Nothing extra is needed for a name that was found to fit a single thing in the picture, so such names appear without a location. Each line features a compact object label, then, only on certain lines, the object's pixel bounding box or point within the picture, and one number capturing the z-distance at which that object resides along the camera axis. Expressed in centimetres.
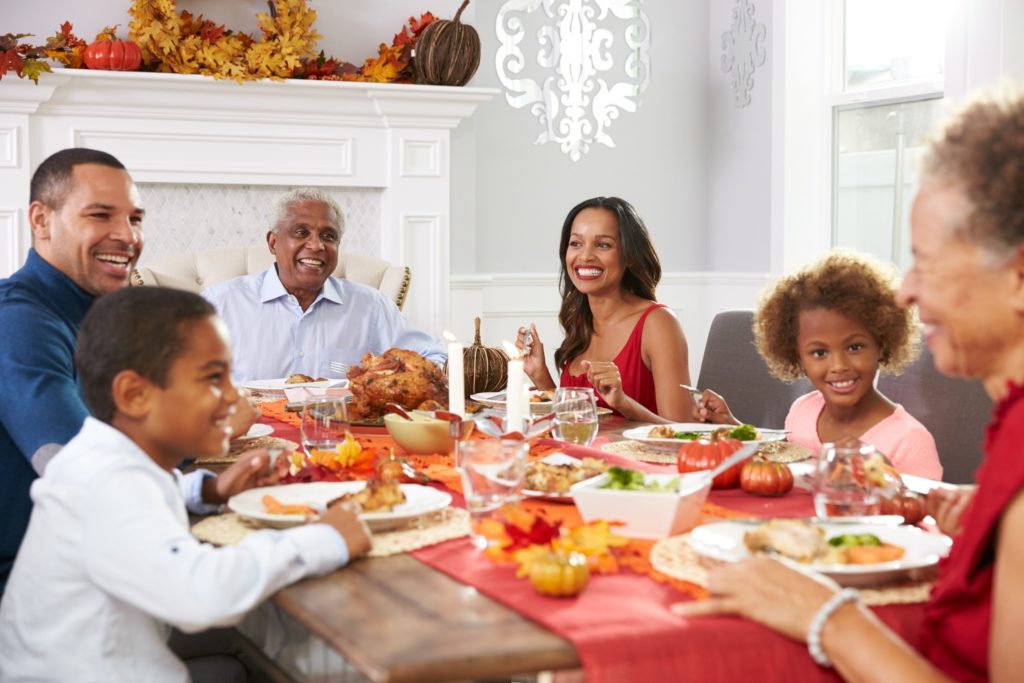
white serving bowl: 156
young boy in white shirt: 136
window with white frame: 523
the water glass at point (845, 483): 159
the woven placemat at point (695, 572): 134
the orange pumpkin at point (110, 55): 493
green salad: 164
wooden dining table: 112
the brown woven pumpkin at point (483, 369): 323
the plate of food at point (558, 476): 179
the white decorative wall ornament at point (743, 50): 590
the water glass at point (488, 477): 156
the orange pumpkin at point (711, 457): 194
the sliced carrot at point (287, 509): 164
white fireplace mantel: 494
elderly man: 407
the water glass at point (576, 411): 231
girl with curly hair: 231
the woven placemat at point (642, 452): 224
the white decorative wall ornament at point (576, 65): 595
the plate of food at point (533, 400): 284
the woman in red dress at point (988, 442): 111
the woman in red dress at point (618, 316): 333
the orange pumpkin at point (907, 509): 166
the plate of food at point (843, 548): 136
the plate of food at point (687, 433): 232
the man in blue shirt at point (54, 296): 194
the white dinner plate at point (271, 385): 318
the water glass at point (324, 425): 216
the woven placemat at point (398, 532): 155
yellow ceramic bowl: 224
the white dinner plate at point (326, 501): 160
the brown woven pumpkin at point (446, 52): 536
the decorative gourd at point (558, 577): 130
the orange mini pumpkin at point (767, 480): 188
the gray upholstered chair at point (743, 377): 335
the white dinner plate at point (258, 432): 246
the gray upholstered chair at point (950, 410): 252
